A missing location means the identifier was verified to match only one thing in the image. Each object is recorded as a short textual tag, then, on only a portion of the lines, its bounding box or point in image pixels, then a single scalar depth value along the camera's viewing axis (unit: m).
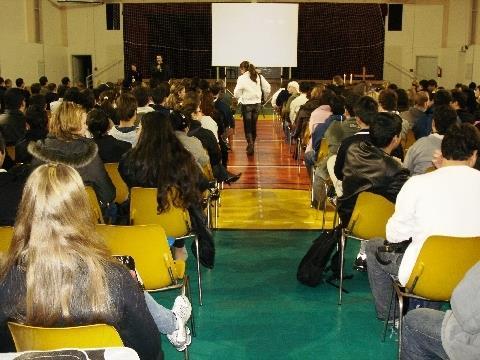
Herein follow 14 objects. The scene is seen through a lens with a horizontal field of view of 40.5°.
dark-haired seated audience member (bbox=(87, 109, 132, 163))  5.30
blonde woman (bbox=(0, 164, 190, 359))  2.03
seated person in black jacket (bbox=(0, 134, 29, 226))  3.49
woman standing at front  10.62
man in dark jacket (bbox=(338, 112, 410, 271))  4.23
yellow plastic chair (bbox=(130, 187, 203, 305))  4.20
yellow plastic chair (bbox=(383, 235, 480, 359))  3.05
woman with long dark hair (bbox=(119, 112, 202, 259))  4.21
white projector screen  16.70
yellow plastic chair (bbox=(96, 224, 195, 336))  3.23
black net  20.31
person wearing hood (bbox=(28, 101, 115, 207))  4.31
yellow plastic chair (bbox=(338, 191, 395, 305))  4.09
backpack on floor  4.67
